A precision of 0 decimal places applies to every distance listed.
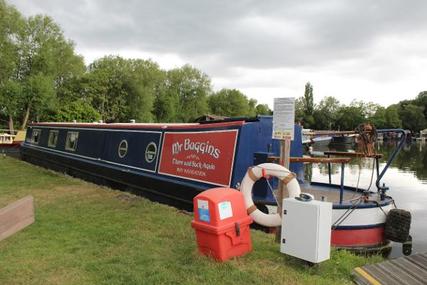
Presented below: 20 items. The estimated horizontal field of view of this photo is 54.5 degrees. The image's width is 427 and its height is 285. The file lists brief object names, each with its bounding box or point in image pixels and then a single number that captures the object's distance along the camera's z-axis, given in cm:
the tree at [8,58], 3622
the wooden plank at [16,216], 248
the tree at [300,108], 9406
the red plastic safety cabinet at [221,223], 482
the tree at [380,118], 9662
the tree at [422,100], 10431
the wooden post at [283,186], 593
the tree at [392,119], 9738
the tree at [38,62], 3772
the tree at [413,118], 9956
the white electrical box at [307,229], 469
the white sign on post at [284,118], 575
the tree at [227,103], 7644
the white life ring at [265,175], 571
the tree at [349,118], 9725
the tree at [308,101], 9938
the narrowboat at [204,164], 723
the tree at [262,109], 9769
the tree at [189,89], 6688
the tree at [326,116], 9650
